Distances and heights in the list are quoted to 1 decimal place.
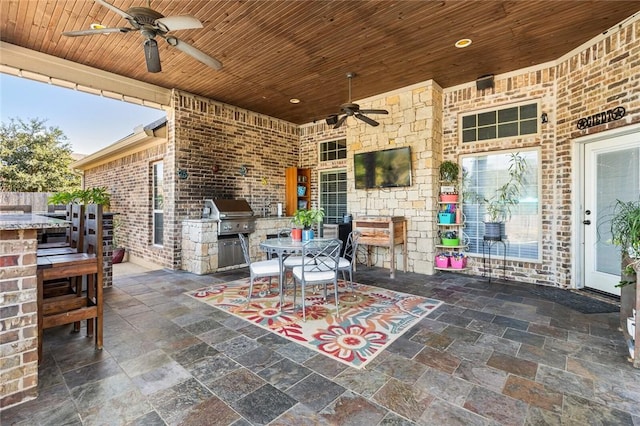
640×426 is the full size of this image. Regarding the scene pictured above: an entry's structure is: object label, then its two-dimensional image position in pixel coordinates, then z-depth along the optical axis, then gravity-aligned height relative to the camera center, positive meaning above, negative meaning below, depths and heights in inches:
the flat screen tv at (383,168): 211.8 +34.3
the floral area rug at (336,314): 101.5 -44.6
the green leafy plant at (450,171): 205.9 +29.8
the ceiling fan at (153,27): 94.7 +63.1
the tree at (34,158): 324.8 +65.7
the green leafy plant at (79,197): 197.2 +11.4
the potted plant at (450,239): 201.6 -18.1
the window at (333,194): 280.8 +18.4
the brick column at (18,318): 71.2 -26.2
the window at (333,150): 277.6 +61.5
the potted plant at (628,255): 94.8 -14.8
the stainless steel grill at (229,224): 215.5 -8.6
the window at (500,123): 183.2 +59.2
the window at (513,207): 183.2 +6.2
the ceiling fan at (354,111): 181.8 +64.6
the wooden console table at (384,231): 196.5 -13.0
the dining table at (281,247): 132.9 -15.8
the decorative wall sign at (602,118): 138.3 +47.6
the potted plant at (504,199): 185.5 +8.8
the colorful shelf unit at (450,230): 203.0 -12.5
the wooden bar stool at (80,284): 88.9 -24.4
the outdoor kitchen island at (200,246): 204.7 -23.7
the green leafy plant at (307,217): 152.1 -2.0
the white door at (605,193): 142.1 +9.8
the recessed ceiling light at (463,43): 148.2 +87.8
